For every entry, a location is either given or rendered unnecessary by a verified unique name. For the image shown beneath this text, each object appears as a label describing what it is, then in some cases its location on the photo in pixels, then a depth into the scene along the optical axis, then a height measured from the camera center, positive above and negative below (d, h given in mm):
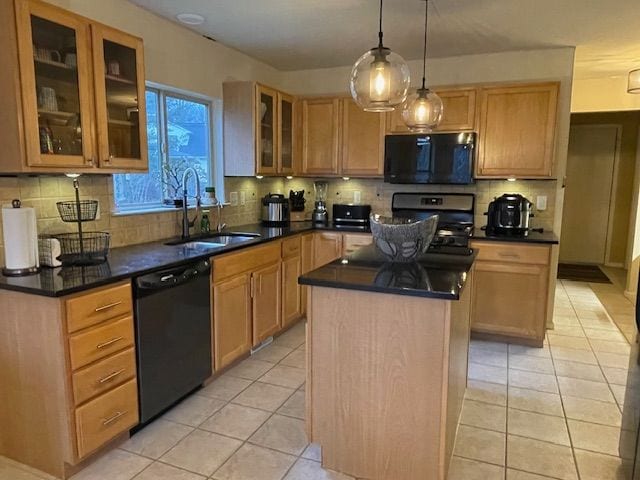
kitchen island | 1859 -794
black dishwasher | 2305 -836
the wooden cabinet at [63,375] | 1932 -874
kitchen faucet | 3305 -148
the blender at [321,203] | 4586 -186
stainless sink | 3217 -422
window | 3162 +265
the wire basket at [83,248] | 2344 -354
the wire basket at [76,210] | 2391 -151
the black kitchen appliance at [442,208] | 4086 -207
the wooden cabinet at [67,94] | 1993 +442
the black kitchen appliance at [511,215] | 3799 -230
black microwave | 3901 +259
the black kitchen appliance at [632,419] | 1780 -971
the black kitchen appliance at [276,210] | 4215 -239
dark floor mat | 6098 -1211
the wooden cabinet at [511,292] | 3561 -847
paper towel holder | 2090 -419
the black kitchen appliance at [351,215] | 4453 -292
